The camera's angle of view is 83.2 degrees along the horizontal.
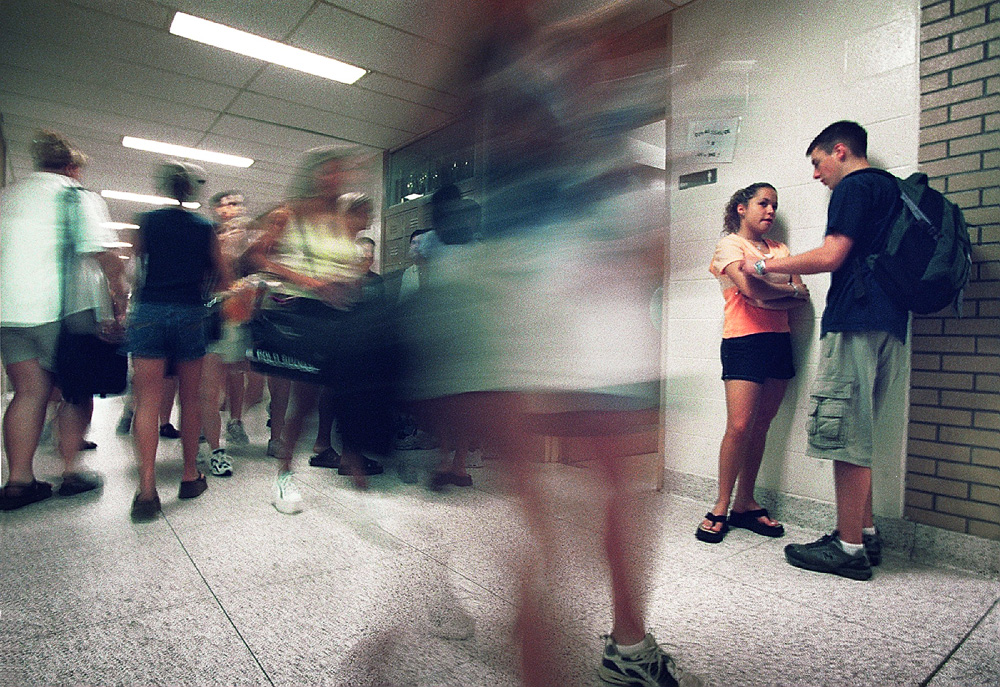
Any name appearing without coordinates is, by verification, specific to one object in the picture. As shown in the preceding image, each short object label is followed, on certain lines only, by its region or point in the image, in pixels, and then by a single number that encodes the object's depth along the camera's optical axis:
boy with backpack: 2.00
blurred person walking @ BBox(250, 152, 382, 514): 1.70
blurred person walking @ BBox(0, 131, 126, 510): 2.50
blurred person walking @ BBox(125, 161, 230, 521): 2.48
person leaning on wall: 2.40
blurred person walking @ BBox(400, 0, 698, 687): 0.99
